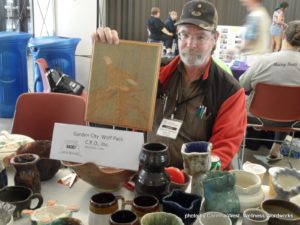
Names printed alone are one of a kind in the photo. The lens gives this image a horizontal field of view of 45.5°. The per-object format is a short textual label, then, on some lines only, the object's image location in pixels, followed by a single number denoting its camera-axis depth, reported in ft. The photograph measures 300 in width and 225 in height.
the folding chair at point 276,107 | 9.20
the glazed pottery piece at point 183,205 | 3.05
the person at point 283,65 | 10.00
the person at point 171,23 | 20.89
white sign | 3.61
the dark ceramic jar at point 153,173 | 3.33
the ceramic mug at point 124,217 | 2.84
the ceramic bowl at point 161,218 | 2.89
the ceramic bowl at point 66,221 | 2.93
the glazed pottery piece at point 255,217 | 2.89
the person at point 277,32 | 12.73
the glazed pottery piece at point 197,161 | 3.44
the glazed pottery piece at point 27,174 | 3.67
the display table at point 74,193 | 3.66
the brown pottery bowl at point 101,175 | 3.64
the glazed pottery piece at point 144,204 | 3.03
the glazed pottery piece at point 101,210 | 3.02
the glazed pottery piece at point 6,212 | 3.03
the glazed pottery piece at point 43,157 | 4.09
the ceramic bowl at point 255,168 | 4.46
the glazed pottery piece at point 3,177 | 3.76
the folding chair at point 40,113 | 6.28
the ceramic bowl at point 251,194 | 3.33
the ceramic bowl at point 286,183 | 3.50
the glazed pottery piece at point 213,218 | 2.95
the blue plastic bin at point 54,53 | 13.98
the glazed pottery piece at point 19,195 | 3.43
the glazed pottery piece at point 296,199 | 3.80
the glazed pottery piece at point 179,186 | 3.65
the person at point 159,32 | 20.29
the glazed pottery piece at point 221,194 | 3.14
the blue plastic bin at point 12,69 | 13.80
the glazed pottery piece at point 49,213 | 3.16
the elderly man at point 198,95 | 5.54
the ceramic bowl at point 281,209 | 3.14
